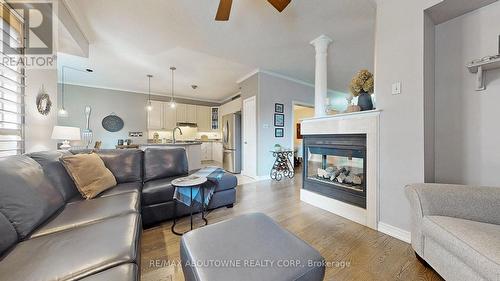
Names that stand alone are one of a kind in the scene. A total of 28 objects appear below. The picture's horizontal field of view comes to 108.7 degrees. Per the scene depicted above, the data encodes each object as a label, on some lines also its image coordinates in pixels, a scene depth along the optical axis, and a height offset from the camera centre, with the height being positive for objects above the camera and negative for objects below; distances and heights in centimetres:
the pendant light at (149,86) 468 +168
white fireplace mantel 188 -15
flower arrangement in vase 209 +62
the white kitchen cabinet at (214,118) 754 +93
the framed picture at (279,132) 455 +20
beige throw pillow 166 -33
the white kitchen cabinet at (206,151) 721 -44
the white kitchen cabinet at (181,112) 667 +106
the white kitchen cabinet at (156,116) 619 +84
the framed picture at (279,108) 452 +83
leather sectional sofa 74 -52
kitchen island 426 -33
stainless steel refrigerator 512 -8
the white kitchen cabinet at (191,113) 689 +105
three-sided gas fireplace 209 -38
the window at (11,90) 163 +49
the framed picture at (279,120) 453 +52
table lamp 238 +10
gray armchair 89 -52
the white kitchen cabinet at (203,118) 715 +91
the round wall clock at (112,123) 561 +55
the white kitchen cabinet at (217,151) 667 -43
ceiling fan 162 +127
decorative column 279 +102
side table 181 -48
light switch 172 +50
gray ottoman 76 -55
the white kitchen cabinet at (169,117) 643 +85
